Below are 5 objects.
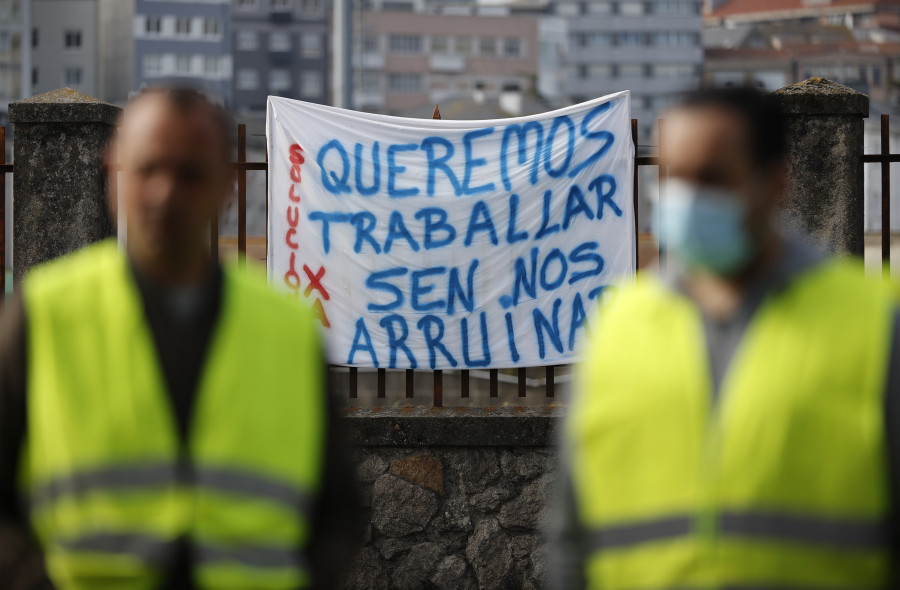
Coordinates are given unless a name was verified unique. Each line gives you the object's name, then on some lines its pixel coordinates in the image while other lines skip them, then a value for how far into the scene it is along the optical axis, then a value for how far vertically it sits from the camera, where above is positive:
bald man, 4.27 -0.18
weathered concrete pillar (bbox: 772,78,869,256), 11.14 +0.61
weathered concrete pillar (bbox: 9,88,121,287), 11.20 +0.54
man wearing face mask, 4.20 -0.16
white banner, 11.48 +0.23
